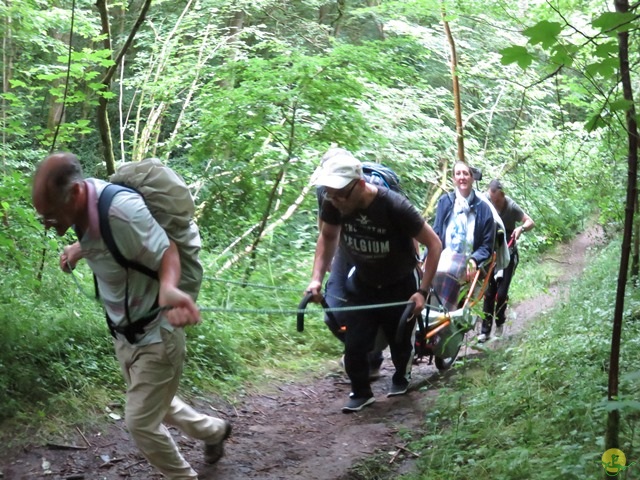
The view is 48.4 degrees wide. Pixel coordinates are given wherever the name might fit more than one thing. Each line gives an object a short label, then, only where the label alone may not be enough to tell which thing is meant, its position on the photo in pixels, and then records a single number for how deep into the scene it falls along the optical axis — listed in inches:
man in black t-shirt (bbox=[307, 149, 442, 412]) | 206.5
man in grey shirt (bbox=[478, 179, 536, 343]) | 343.1
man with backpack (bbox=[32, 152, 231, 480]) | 128.9
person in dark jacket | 286.0
